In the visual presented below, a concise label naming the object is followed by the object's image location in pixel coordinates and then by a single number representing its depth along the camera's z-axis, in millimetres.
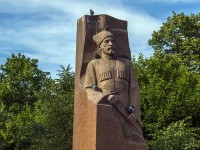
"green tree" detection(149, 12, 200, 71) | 31308
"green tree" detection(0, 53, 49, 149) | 32156
